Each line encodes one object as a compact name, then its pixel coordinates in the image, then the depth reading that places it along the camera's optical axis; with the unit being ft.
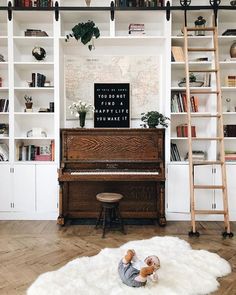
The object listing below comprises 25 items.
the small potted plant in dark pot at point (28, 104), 14.37
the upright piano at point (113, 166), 13.52
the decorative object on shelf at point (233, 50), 14.09
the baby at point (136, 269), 7.69
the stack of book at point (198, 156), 14.34
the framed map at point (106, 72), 14.94
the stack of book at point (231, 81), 14.28
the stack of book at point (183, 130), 14.42
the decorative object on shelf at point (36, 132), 14.49
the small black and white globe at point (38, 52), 14.15
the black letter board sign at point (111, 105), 14.80
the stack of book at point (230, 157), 14.29
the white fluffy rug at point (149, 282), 7.72
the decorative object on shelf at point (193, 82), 14.23
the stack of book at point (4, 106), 14.34
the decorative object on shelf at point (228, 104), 14.85
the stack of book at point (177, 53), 14.11
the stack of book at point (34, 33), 14.01
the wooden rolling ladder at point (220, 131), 12.47
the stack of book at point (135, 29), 14.19
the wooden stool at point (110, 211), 12.19
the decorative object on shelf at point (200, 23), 14.02
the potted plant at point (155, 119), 13.69
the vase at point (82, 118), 13.97
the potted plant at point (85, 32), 13.35
